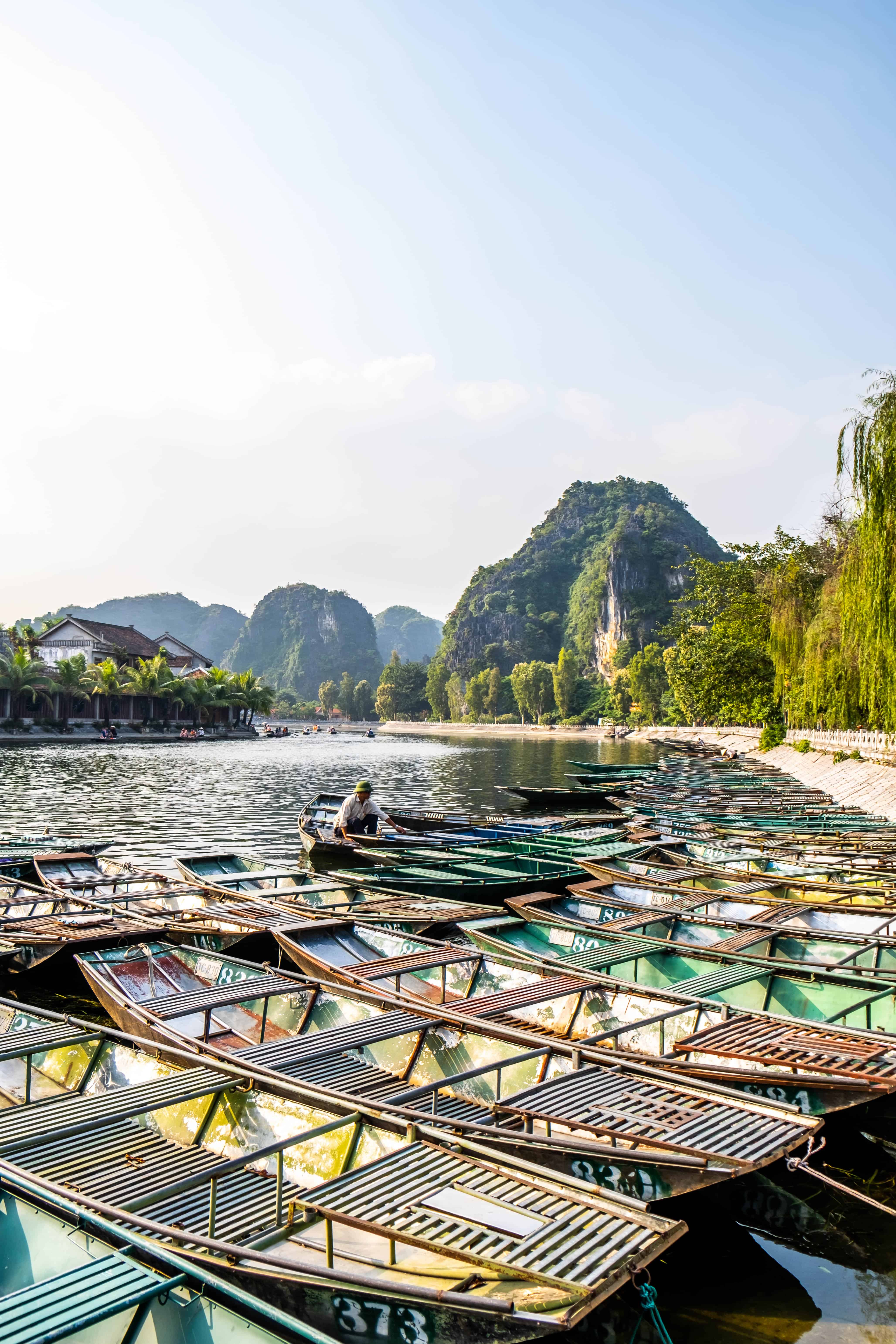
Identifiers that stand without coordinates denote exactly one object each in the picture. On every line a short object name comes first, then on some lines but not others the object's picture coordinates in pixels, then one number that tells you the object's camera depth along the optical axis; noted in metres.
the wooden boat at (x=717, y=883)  10.91
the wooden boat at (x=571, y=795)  25.66
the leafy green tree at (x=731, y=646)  45.28
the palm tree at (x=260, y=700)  77.19
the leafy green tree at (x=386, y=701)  139.50
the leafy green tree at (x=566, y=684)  112.75
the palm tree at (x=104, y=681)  62.41
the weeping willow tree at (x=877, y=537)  15.33
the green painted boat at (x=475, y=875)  11.81
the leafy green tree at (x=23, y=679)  57.69
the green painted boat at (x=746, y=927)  8.45
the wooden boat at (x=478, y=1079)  4.29
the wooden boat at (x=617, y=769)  30.83
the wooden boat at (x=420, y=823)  17.34
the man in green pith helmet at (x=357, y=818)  15.46
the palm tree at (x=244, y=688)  76.12
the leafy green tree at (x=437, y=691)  136.12
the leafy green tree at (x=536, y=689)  117.56
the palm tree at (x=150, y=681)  66.31
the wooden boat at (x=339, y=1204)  3.36
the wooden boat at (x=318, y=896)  9.63
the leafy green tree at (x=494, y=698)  127.44
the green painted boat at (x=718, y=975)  7.07
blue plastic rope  3.60
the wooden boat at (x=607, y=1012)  5.23
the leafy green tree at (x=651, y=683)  95.25
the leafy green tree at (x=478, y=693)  128.50
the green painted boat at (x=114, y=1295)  3.14
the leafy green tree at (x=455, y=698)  136.75
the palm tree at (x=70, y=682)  60.78
